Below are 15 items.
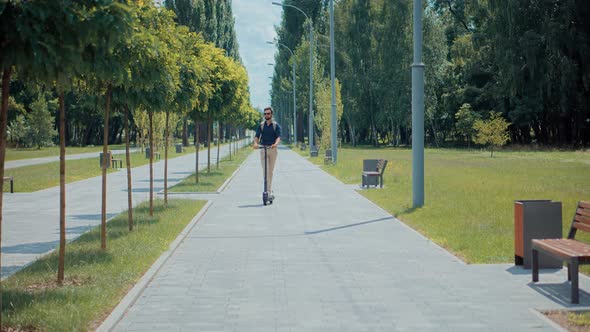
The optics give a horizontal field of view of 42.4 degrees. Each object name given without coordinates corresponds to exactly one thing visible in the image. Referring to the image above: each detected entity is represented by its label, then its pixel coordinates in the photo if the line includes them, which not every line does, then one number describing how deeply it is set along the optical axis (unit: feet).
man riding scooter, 56.49
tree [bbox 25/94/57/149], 223.30
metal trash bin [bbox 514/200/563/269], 30.09
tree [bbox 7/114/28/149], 227.81
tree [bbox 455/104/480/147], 202.59
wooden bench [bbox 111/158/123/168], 122.19
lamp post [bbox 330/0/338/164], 122.93
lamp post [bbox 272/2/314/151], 164.90
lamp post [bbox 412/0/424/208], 54.39
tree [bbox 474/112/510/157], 168.35
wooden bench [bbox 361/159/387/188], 75.46
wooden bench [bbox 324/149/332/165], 132.64
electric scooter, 56.61
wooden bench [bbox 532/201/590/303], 24.00
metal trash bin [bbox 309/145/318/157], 165.48
